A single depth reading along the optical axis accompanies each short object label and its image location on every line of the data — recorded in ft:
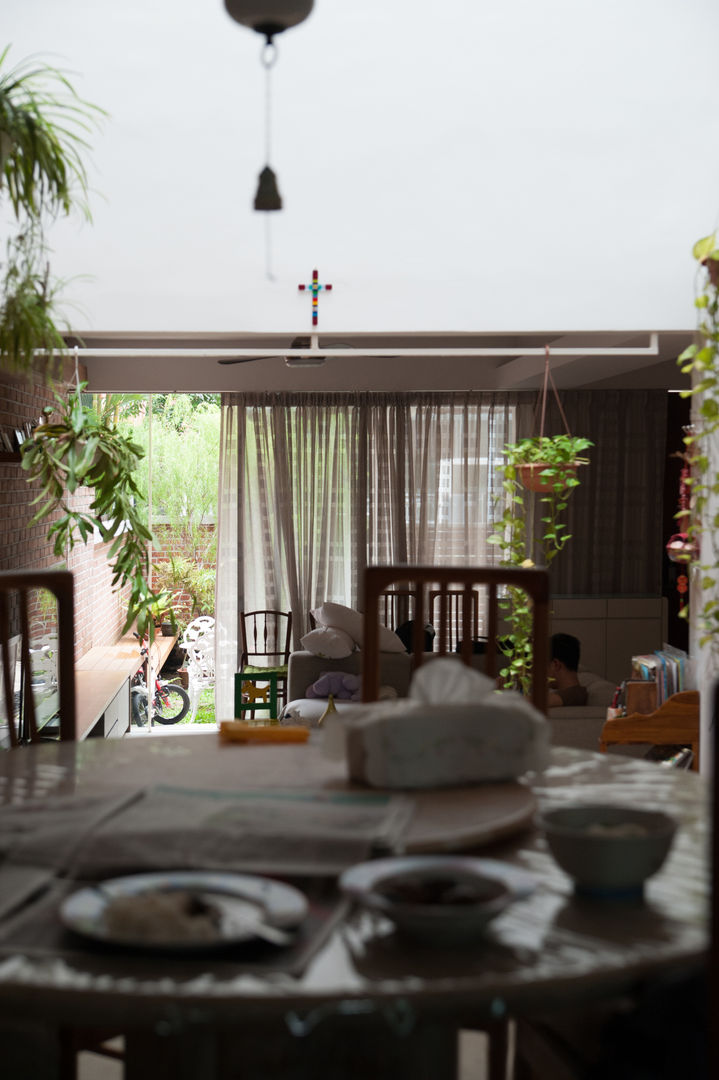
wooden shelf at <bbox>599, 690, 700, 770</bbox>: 12.75
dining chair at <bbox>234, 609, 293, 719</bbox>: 25.00
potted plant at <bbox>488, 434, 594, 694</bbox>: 14.30
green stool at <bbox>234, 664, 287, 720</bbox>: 20.77
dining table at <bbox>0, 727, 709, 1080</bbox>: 3.22
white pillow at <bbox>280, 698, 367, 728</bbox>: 18.51
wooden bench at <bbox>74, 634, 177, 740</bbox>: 16.42
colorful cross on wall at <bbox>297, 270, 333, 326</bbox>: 12.05
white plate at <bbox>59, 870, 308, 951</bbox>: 3.44
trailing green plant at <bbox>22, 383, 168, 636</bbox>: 15.46
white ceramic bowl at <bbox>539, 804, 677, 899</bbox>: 3.84
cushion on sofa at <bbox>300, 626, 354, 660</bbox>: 20.83
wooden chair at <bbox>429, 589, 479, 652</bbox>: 23.71
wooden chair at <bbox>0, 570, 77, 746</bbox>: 6.84
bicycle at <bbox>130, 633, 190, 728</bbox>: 25.07
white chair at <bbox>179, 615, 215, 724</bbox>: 26.81
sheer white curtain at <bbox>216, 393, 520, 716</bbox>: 25.43
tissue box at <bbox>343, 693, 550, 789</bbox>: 4.84
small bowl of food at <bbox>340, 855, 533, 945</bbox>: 3.46
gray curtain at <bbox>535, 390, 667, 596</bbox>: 25.93
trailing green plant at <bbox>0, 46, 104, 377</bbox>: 7.86
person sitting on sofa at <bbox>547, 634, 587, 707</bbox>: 16.92
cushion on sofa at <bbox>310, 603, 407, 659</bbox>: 21.02
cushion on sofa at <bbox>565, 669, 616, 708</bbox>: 17.28
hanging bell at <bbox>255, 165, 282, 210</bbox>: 9.27
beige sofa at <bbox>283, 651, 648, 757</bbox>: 15.78
